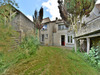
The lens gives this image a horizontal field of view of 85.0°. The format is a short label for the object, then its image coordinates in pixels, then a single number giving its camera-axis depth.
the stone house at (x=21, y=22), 6.64
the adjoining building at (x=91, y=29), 3.85
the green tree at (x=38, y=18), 11.16
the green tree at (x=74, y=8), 5.90
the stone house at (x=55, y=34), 12.84
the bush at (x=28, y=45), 5.00
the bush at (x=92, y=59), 3.55
